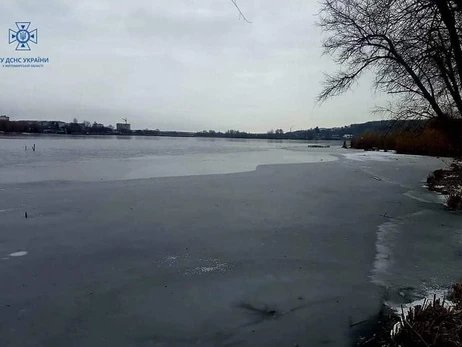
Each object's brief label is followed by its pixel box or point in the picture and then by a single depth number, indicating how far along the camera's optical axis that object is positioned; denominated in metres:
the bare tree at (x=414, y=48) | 6.64
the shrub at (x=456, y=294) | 3.76
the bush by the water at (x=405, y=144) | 15.48
